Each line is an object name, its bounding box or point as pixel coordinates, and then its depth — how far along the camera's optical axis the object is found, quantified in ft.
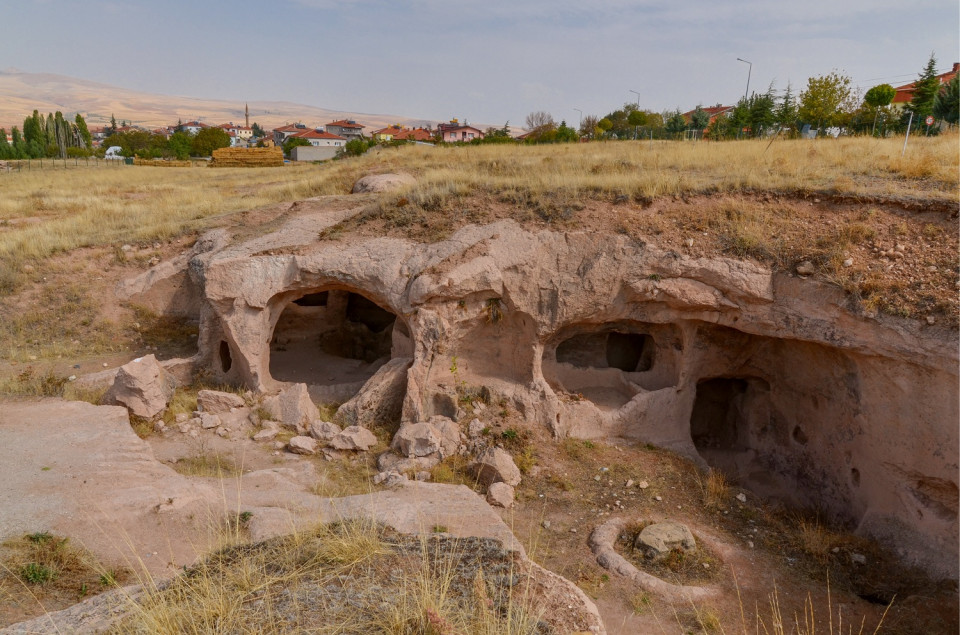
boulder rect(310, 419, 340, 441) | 31.30
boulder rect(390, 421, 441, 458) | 29.63
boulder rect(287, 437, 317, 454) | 30.14
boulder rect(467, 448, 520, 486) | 28.19
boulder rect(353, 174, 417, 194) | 55.11
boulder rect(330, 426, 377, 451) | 30.53
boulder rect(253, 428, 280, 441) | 31.09
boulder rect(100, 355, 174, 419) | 31.32
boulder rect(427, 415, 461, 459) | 30.27
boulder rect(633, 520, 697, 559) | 24.17
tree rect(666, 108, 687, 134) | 129.90
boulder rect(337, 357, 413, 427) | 32.58
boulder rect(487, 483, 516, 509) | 26.94
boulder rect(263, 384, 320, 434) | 32.32
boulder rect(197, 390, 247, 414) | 33.14
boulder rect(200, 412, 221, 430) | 31.73
